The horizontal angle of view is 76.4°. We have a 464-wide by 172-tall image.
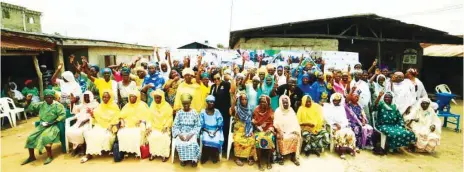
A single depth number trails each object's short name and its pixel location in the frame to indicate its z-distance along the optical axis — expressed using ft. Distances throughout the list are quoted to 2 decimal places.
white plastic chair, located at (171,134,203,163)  16.29
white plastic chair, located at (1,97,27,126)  25.79
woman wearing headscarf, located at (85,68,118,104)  19.26
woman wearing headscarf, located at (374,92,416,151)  18.28
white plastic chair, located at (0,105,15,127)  25.40
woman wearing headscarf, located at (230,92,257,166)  16.51
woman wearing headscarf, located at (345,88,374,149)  18.85
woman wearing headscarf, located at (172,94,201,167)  15.83
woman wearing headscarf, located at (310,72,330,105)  19.88
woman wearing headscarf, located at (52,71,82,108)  18.81
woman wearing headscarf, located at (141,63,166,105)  19.42
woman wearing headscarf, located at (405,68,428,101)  21.62
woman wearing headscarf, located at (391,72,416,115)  20.61
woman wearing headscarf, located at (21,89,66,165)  16.58
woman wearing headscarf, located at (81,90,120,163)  16.80
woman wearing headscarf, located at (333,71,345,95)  20.69
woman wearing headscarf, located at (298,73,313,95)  19.97
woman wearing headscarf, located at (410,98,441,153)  18.66
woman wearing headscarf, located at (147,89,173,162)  16.70
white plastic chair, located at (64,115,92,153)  17.49
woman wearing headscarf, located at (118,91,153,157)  16.72
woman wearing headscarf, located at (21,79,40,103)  29.60
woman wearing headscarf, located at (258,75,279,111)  18.97
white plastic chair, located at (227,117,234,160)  16.81
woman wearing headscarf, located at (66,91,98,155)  17.21
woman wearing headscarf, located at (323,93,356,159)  18.07
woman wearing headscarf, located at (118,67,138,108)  18.88
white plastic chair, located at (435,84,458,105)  34.37
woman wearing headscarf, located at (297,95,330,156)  17.88
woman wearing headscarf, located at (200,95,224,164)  16.49
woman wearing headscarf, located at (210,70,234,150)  17.52
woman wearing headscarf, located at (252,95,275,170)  16.17
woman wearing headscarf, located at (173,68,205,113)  17.85
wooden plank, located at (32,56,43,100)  29.55
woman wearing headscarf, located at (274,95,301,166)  16.75
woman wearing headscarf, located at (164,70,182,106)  19.06
